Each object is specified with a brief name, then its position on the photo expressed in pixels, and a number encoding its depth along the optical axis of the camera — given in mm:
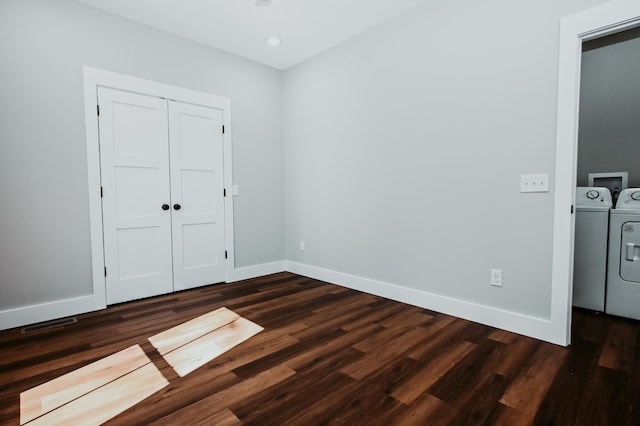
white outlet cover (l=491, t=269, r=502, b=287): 2369
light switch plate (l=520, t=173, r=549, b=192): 2131
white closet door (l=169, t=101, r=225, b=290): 3324
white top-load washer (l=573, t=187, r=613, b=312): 2664
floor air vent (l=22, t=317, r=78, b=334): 2426
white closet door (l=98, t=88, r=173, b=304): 2902
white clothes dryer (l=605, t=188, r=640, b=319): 2520
